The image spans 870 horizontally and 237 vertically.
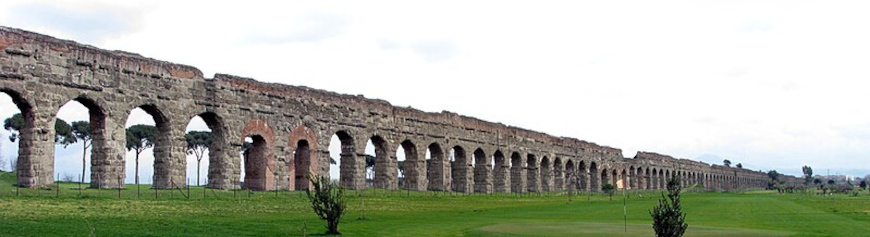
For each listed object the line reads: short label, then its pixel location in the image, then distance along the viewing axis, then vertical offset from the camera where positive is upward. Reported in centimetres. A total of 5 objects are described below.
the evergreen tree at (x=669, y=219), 1345 -77
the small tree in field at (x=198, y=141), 6820 +295
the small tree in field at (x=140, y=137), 6144 +303
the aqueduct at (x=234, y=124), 2411 +223
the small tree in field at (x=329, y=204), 1730 -64
